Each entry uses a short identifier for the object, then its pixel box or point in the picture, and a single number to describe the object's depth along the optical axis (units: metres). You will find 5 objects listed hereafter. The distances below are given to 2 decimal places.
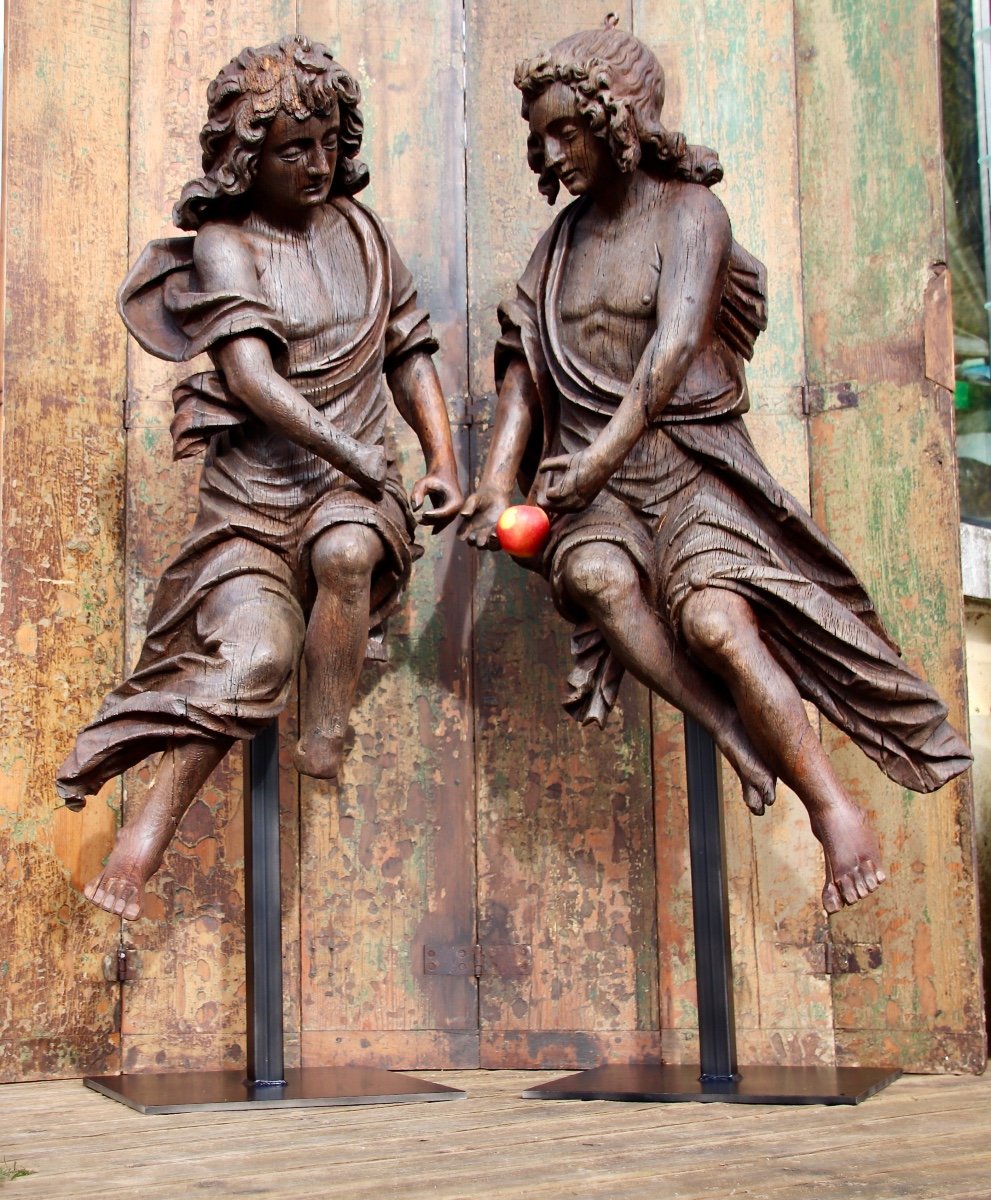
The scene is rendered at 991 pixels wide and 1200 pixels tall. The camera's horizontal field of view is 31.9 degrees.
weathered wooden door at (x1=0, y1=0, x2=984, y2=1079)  3.75
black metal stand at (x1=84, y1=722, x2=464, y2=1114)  3.17
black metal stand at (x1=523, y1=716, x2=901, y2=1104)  3.15
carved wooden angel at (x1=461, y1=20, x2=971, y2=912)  3.15
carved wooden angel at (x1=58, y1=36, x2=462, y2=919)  3.12
